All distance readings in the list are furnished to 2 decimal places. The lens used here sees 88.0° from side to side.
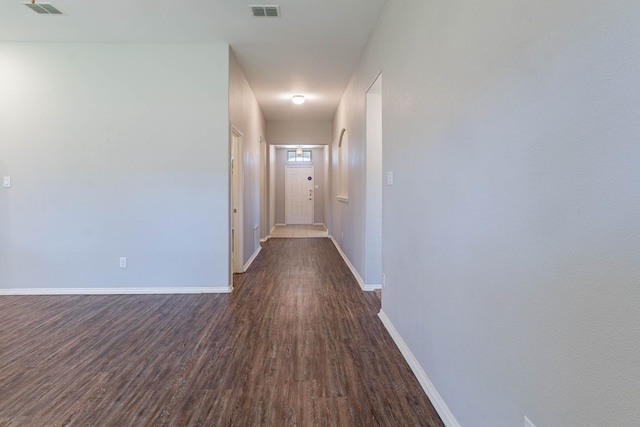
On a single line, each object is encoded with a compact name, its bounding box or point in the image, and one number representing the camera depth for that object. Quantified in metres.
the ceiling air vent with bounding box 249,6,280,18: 2.96
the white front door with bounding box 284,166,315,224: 10.88
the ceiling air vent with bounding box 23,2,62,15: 2.92
